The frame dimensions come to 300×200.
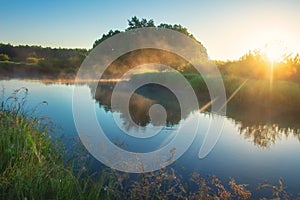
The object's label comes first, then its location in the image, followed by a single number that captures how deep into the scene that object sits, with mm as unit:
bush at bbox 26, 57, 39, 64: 43259
